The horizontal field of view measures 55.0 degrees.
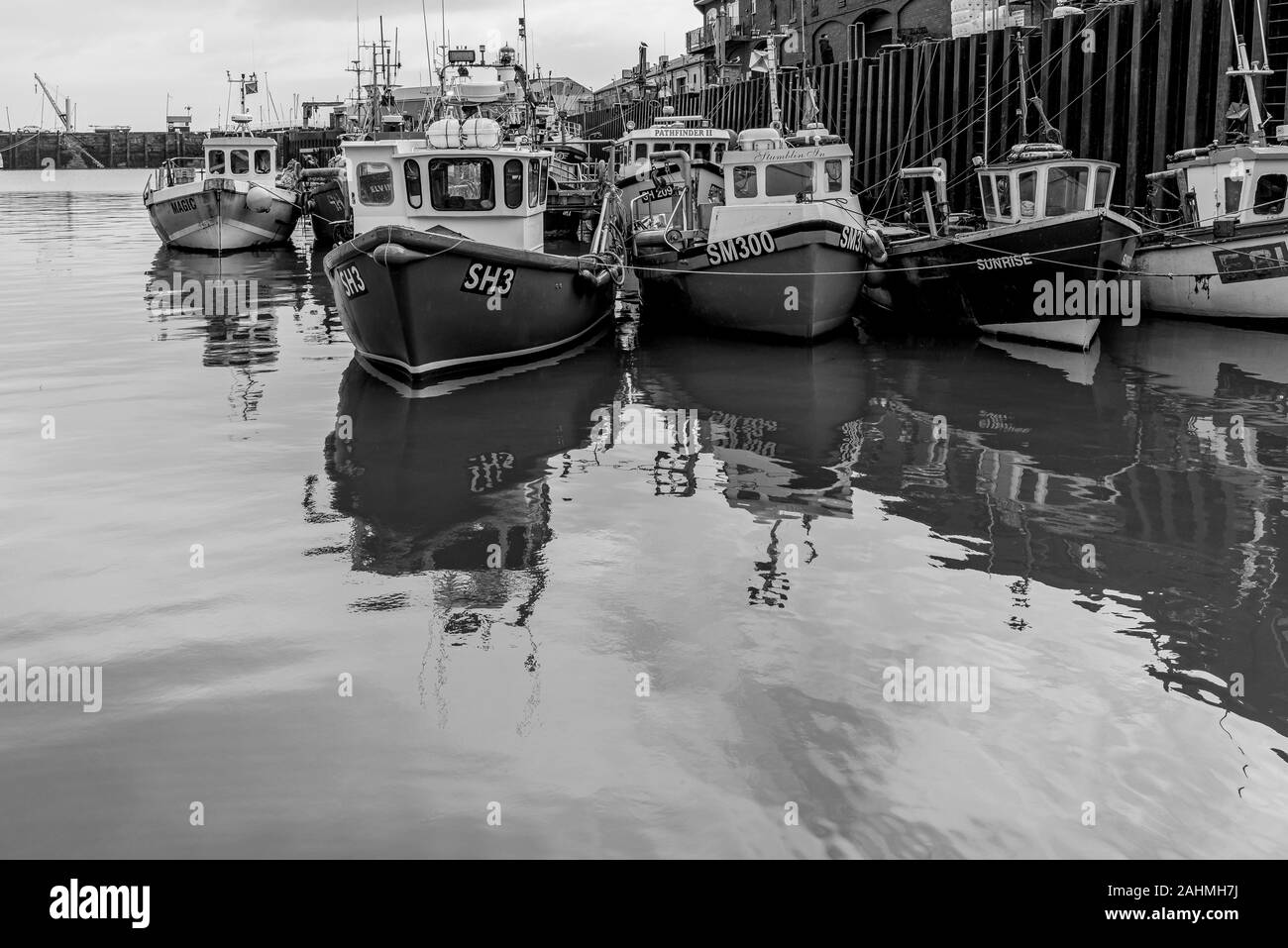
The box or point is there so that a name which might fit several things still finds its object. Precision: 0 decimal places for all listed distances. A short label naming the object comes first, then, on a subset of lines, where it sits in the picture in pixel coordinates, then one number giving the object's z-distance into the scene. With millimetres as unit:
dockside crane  141875
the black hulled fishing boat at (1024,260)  14477
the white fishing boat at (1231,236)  15500
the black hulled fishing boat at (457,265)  12484
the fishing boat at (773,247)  14805
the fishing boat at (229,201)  30484
